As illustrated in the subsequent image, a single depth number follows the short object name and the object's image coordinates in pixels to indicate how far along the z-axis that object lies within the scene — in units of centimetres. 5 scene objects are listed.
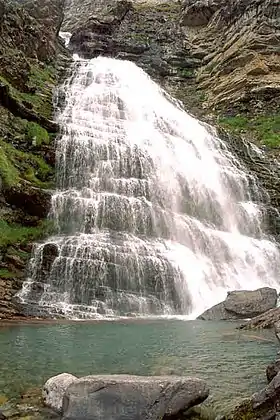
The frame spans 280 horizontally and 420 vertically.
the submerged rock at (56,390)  631
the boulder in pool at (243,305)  1658
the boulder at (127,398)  544
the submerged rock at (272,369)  614
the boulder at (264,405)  477
